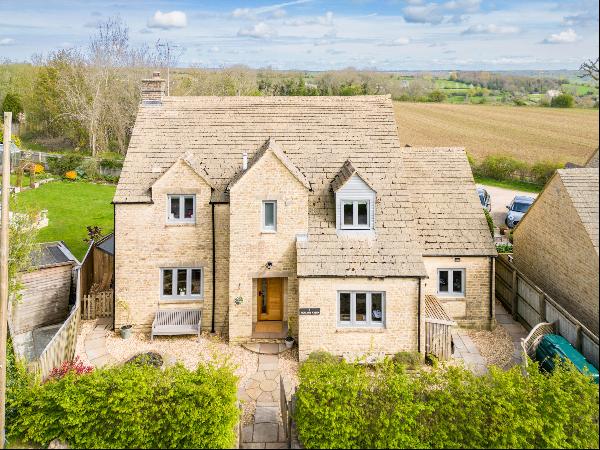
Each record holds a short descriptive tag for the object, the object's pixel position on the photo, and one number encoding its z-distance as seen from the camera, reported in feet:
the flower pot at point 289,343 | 60.23
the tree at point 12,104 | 234.38
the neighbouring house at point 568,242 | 54.49
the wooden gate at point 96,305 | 68.08
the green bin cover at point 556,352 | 49.42
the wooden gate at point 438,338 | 57.62
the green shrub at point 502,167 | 176.24
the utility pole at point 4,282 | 39.29
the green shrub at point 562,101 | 307.19
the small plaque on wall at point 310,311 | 57.41
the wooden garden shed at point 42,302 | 61.98
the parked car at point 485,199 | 129.34
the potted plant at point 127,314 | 63.05
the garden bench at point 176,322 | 62.13
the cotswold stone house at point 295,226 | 57.62
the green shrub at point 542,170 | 164.25
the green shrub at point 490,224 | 69.77
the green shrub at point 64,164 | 170.40
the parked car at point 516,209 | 118.01
